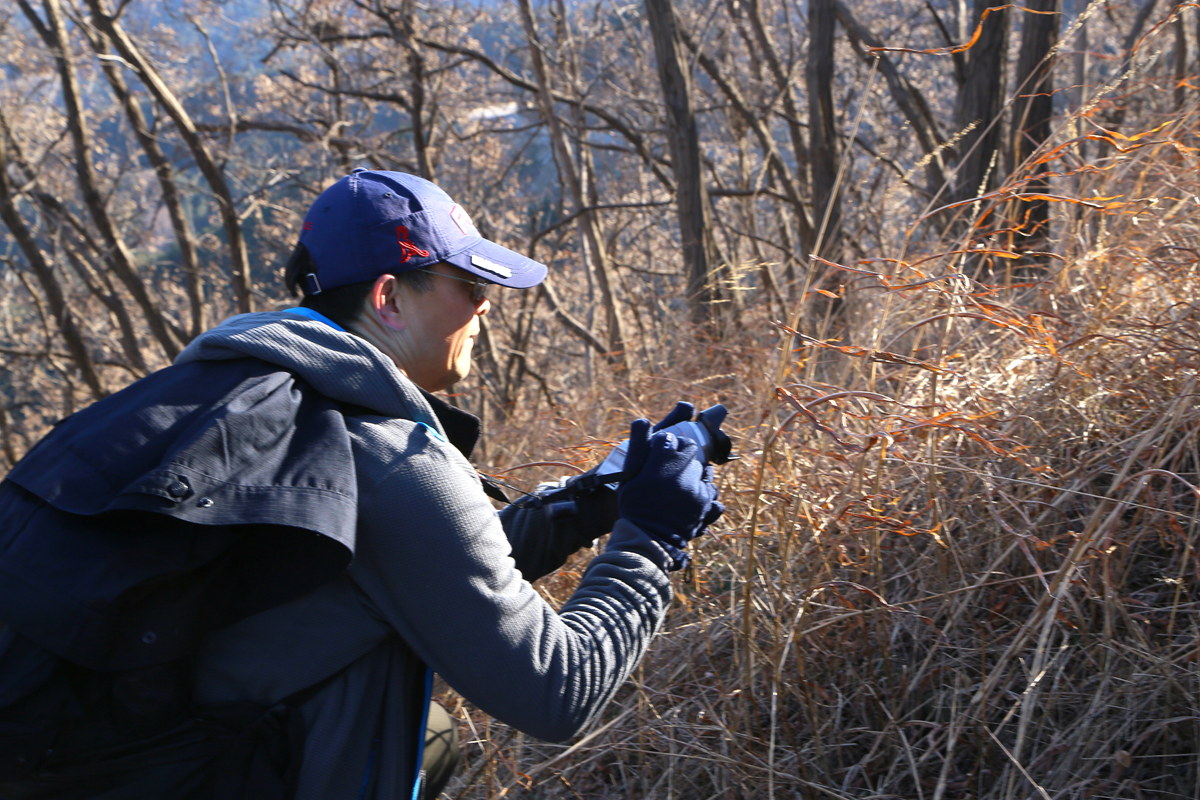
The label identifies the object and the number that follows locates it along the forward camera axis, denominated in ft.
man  4.16
